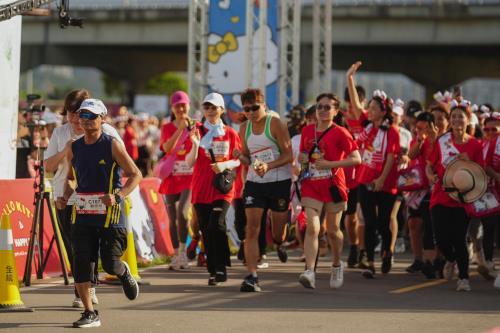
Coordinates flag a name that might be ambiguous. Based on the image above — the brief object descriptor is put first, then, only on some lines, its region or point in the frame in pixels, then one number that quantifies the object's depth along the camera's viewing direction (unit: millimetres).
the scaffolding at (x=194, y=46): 22078
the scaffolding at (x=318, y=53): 25641
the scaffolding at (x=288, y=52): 22373
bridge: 52469
